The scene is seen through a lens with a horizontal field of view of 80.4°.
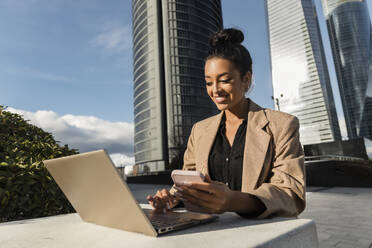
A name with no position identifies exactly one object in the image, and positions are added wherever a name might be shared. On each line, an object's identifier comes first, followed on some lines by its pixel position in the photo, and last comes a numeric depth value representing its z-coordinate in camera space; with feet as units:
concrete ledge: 2.36
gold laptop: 2.41
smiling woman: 3.42
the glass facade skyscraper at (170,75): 172.35
